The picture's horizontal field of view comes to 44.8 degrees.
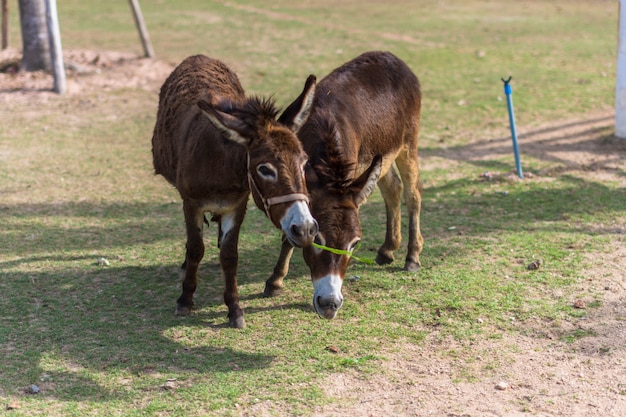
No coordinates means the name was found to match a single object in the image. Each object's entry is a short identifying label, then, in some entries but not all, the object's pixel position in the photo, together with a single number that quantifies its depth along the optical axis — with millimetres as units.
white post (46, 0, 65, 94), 11281
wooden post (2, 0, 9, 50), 13945
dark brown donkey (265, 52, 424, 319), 5027
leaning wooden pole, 13900
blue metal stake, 8867
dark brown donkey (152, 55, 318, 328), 4754
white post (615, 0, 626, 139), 9977
